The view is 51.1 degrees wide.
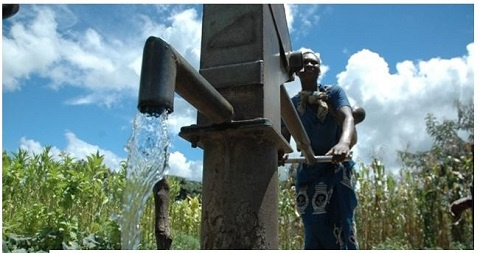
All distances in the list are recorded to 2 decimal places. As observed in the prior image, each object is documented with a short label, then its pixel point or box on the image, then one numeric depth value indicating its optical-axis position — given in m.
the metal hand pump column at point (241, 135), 1.56
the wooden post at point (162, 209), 1.37
